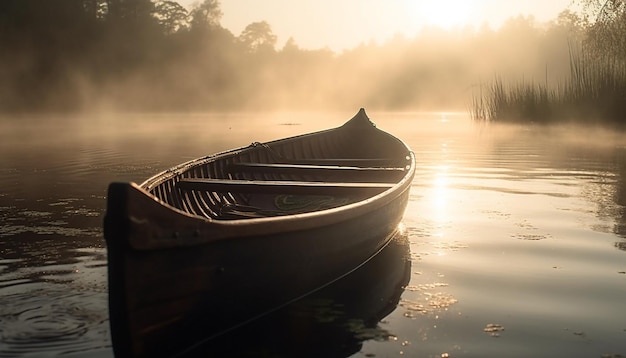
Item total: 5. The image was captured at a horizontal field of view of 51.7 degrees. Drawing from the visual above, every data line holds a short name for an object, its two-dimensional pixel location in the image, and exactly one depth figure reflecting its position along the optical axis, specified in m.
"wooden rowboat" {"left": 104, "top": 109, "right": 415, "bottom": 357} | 3.75
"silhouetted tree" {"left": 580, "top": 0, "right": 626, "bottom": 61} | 21.40
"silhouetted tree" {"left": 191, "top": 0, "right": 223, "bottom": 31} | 93.94
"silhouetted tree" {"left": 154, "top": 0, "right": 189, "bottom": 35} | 89.88
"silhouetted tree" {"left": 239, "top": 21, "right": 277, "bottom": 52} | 108.81
